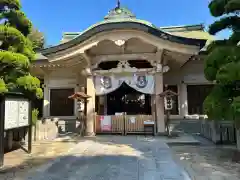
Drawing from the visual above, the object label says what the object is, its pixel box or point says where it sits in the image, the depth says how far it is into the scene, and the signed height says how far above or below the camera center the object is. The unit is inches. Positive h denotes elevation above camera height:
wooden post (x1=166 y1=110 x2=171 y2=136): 418.8 -20.7
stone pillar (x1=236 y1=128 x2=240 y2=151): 262.1 -35.8
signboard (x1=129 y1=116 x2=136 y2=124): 437.1 -24.2
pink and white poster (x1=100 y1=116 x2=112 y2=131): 446.4 -29.9
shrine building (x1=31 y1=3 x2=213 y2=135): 413.1 +72.1
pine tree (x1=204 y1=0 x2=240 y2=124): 218.1 +43.0
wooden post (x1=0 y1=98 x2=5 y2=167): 221.8 -20.0
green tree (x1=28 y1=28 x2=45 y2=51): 1132.5 +380.2
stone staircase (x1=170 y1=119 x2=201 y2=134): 480.1 -41.7
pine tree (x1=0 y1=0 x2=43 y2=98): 257.8 +79.5
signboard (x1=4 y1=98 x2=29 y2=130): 235.6 -4.2
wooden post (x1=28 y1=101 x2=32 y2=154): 284.0 -23.8
